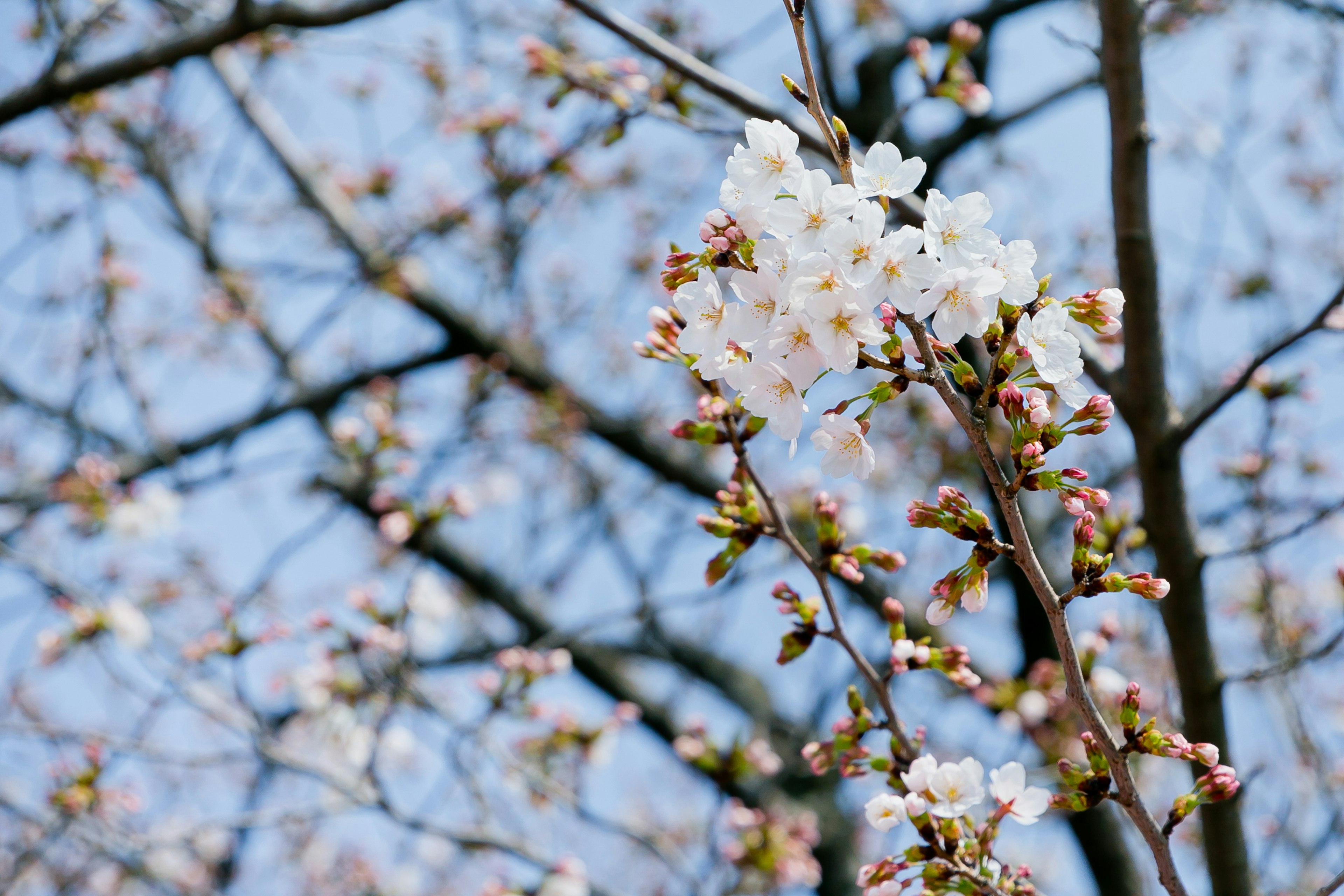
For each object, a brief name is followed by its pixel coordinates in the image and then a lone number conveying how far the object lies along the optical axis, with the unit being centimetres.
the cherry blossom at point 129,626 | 343
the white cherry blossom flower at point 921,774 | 125
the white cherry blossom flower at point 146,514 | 421
